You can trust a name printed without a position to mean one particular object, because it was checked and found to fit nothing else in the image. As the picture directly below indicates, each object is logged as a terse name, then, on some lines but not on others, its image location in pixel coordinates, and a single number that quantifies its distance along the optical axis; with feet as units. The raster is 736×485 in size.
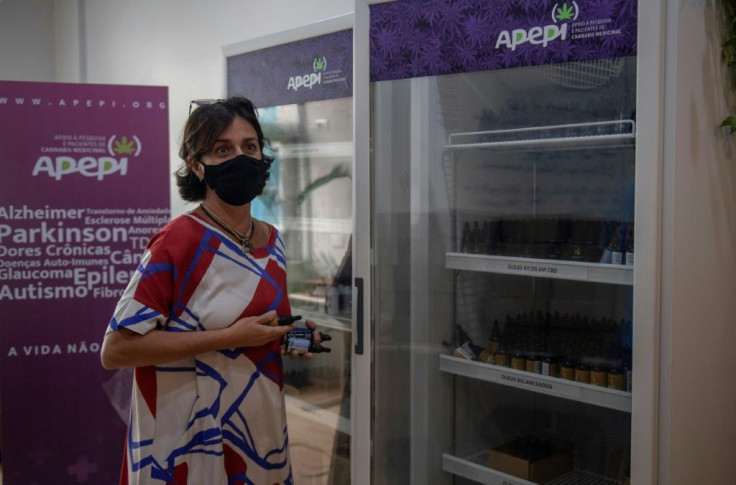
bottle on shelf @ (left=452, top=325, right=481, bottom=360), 7.20
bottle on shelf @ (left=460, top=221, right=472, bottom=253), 7.25
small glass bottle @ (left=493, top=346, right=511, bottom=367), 6.94
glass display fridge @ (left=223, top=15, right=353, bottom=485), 8.66
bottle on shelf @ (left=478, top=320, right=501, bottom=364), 7.09
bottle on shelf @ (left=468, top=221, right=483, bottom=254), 7.18
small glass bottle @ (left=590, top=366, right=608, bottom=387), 6.05
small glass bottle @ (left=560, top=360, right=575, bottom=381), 6.30
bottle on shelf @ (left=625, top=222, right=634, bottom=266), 5.60
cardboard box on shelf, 6.82
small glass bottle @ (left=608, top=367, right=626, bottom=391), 5.90
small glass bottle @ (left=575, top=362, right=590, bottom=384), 6.15
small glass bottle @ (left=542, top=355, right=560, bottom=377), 6.52
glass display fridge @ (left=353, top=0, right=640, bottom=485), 6.01
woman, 5.97
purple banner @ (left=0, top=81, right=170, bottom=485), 9.64
